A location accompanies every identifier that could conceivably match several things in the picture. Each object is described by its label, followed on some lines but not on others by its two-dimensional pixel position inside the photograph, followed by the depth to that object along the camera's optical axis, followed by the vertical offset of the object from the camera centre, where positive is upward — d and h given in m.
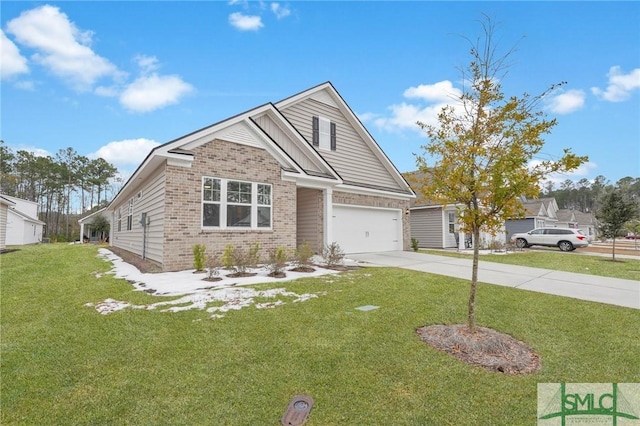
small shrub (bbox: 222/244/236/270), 8.56 -0.90
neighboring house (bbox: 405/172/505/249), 20.28 -0.08
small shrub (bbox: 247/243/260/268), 8.74 -0.92
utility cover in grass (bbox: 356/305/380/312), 5.52 -1.42
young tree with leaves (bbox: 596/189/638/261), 16.06 +0.82
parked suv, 21.96 -0.77
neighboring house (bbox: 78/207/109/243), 36.25 -0.95
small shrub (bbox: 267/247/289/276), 8.45 -1.03
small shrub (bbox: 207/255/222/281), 7.80 -1.11
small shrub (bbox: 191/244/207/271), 8.72 -0.86
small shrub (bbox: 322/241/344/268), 10.24 -0.98
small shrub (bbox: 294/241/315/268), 9.34 -0.88
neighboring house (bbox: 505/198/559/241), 31.69 +0.94
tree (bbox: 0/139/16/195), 41.65 +7.62
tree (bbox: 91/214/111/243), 37.16 -0.15
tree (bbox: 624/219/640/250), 16.52 +0.13
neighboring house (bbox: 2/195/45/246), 28.56 -0.17
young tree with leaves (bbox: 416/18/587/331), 4.01 +1.04
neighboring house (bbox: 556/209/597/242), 47.81 +1.17
